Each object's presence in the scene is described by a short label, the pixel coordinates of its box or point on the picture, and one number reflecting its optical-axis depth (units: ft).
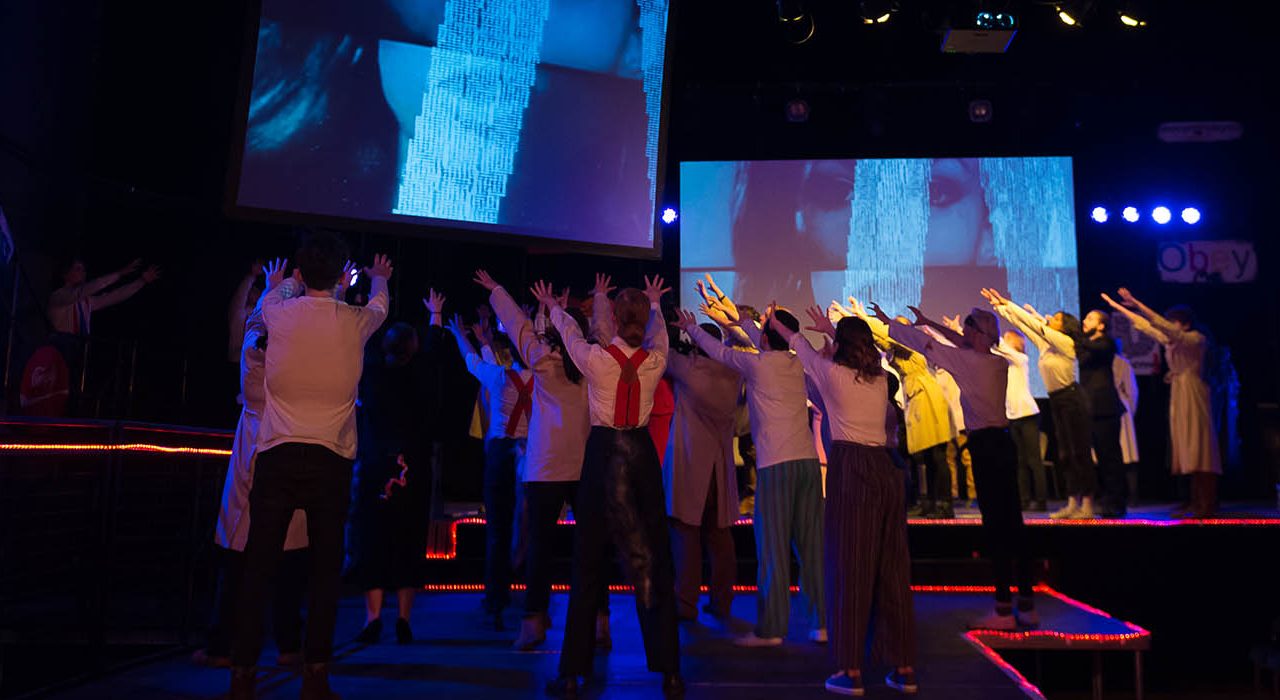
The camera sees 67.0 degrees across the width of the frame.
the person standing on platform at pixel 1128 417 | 32.37
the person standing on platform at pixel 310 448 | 11.31
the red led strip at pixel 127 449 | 13.39
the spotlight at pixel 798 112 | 35.91
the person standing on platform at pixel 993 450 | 17.61
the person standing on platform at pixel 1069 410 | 26.16
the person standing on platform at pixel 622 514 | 12.76
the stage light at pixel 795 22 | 28.17
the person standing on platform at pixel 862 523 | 13.92
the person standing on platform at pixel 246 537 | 13.10
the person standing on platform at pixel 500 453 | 17.98
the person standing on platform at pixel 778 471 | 16.58
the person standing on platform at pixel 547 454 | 15.47
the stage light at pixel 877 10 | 27.63
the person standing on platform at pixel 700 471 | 18.29
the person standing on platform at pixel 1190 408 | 27.45
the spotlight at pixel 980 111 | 35.73
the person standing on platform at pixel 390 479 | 16.44
